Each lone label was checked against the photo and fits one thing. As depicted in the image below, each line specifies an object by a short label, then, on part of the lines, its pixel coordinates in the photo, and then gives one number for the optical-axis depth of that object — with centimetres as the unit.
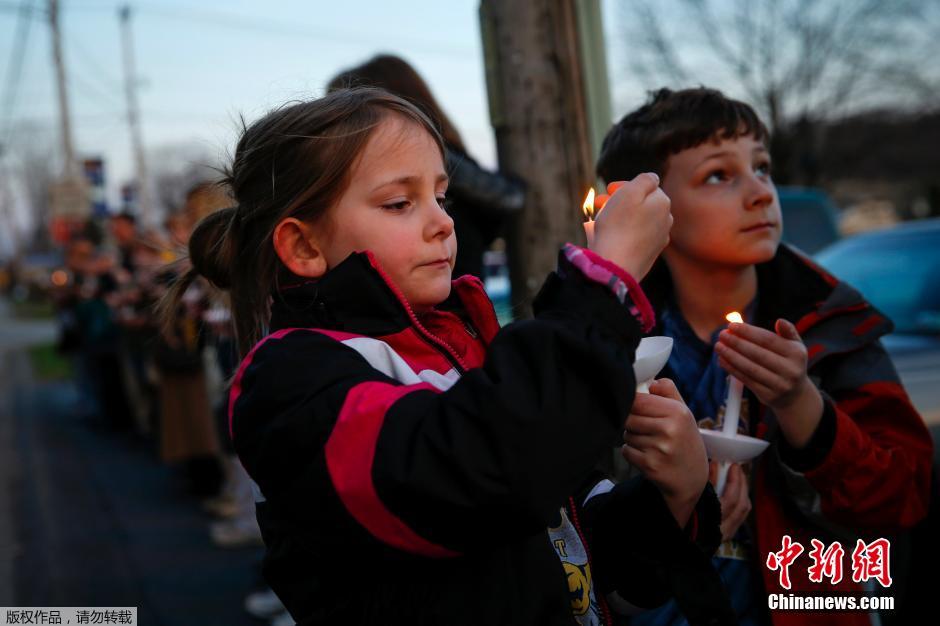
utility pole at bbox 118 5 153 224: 2755
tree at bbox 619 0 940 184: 2108
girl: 104
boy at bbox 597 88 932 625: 154
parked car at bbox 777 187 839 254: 675
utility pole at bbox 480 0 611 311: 252
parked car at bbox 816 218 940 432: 335
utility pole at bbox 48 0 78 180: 1977
